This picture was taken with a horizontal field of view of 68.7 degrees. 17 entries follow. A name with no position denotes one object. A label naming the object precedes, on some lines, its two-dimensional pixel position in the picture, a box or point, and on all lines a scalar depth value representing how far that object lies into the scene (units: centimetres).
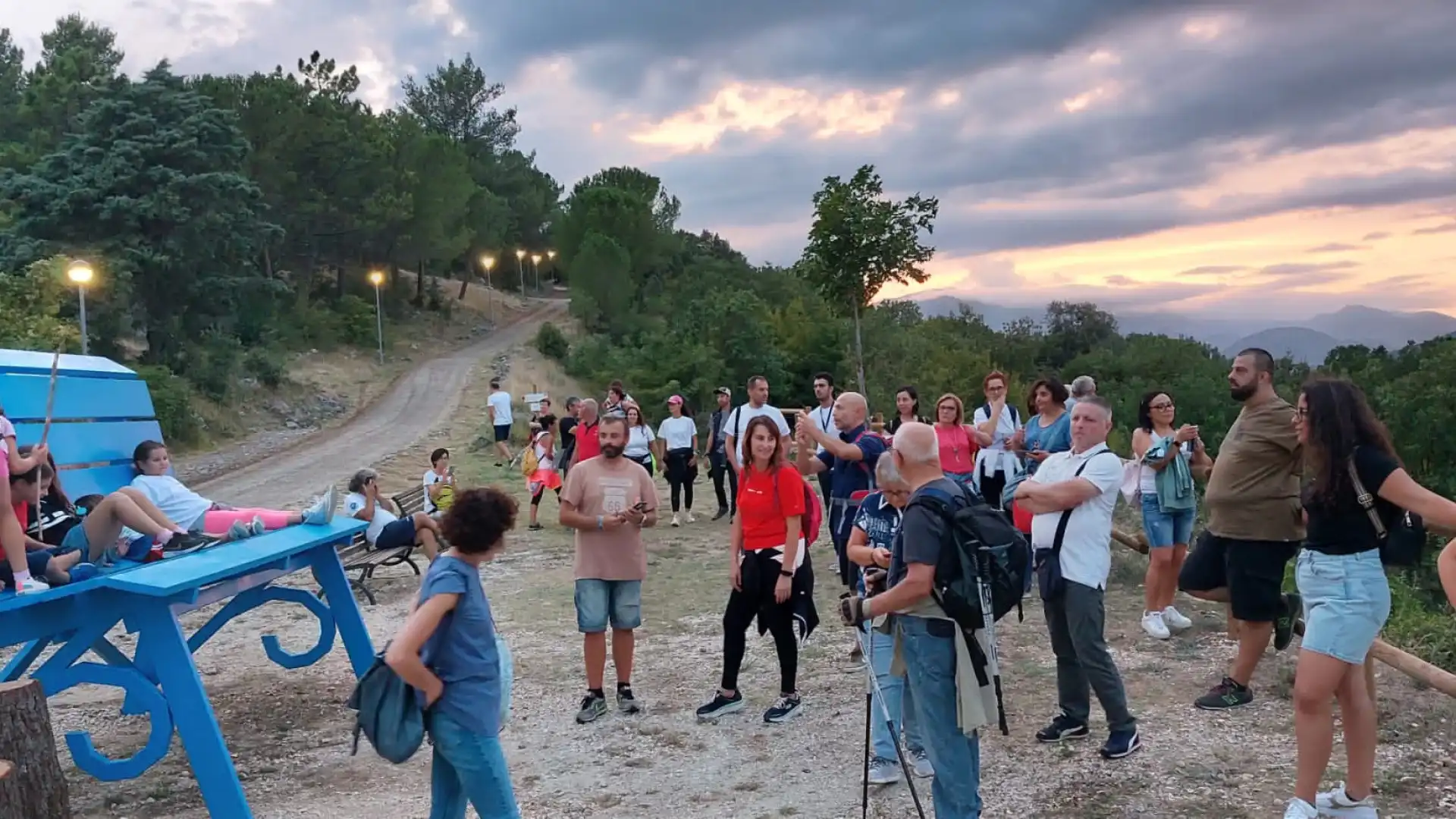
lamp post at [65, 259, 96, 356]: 1381
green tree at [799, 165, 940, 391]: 1677
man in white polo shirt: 448
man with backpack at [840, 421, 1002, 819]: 345
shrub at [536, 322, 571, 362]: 4234
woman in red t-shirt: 526
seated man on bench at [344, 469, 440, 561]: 881
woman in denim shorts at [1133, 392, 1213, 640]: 642
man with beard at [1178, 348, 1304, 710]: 486
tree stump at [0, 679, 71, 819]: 349
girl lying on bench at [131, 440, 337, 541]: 595
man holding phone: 539
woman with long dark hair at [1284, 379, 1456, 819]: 352
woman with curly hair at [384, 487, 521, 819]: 317
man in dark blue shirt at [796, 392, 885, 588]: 578
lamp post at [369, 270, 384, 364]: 3616
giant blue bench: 400
